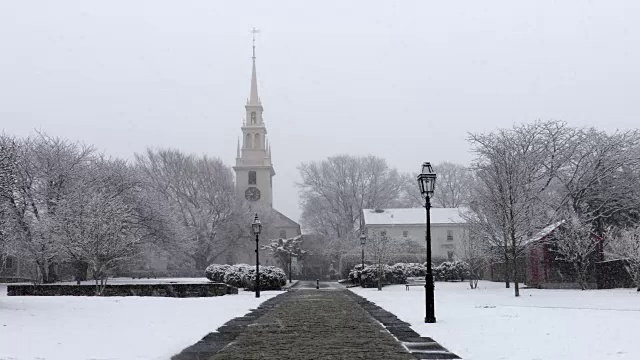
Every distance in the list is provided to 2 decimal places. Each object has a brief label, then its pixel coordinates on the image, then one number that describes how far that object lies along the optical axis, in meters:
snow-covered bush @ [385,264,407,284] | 45.83
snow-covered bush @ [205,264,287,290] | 38.50
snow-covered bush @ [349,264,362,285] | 48.06
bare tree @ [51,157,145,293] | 28.23
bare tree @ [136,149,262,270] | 70.00
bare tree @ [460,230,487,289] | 36.91
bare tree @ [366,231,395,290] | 41.78
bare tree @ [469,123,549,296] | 29.62
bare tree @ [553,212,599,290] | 31.00
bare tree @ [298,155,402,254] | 82.44
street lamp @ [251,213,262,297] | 30.86
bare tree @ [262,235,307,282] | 74.00
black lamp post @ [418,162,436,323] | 15.23
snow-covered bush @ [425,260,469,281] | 49.03
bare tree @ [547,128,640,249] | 39.41
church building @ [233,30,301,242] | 90.44
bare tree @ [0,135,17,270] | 16.62
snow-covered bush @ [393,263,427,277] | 52.31
